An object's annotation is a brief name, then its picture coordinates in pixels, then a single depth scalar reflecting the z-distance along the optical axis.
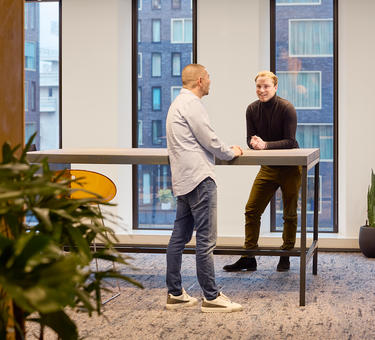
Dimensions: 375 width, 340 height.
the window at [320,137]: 6.64
